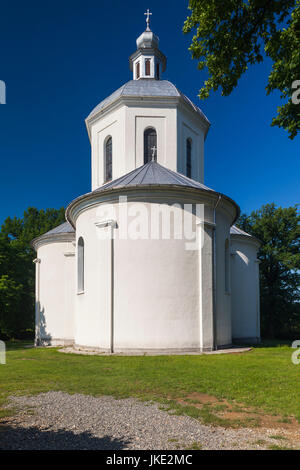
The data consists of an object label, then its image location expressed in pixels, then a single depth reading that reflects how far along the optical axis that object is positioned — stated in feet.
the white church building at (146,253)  46.11
